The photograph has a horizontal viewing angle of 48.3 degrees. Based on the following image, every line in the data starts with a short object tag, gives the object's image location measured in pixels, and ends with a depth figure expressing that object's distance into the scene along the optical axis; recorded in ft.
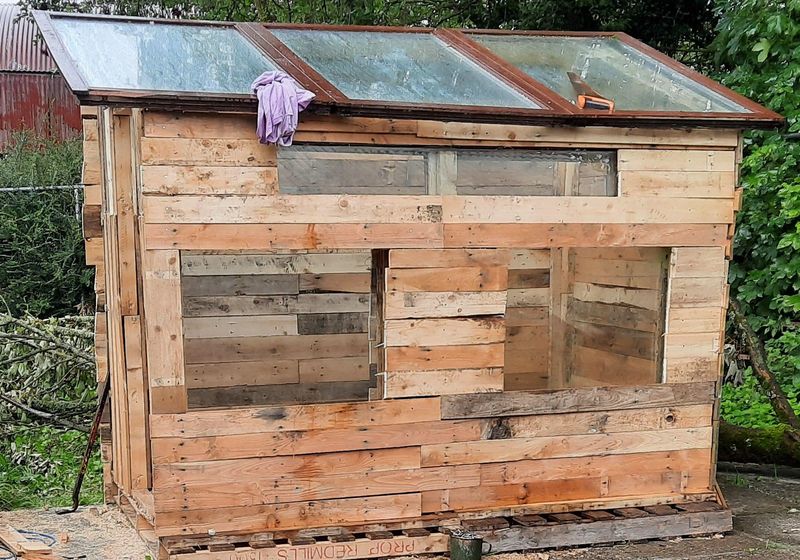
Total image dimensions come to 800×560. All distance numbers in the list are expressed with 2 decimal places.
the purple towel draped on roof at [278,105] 15.14
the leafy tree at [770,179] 27.25
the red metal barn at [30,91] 56.85
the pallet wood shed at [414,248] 15.79
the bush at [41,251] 39.68
